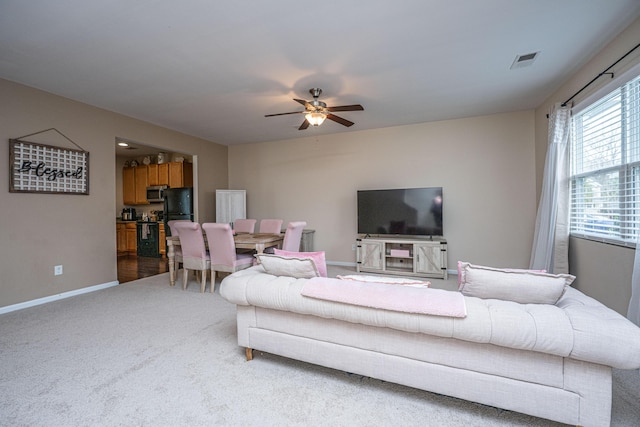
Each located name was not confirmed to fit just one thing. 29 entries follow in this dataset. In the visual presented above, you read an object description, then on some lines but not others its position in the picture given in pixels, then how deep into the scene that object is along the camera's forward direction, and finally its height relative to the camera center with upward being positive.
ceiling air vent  2.64 +1.51
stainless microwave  6.37 +0.47
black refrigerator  5.49 +0.18
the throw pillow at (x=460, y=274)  1.59 -0.38
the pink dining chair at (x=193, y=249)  3.59 -0.50
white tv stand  4.26 -0.75
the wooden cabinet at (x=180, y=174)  5.94 +0.85
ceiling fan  3.01 +1.18
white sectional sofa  1.20 -0.72
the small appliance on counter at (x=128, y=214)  6.92 -0.03
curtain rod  2.20 +1.24
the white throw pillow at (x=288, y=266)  1.89 -0.39
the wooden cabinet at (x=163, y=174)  6.10 +0.89
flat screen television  4.43 -0.01
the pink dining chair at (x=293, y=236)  3.71 -0.35
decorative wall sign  3.07 +0.55
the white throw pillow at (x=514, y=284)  1.39 -0.40
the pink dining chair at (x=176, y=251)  4.03 -0.60
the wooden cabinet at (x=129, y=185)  6.72 +0.70
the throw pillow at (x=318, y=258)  2.00 -0.36
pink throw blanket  1.38 -0.48
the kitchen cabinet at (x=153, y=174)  6.27 +0.91
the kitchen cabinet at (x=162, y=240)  6.20 -0.63
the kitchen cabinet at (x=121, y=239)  6.65 -0.64
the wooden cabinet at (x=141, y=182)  6.48 +0.74
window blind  2.25 +0.39
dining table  3.57 -0.42
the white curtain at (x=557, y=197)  3.11 +0.15
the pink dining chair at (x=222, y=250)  3.42 -0.49
